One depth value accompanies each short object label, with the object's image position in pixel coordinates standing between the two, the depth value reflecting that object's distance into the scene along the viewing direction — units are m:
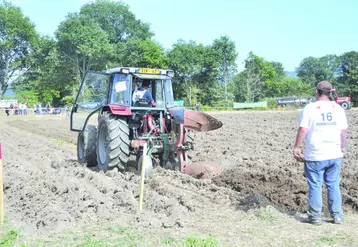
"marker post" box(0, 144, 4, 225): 5.04
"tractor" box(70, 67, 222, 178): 7.98
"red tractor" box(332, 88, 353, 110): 35.31
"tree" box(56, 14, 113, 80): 50.28
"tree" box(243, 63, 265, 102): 57.36
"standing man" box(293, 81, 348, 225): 4.96
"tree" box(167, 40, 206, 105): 52.56
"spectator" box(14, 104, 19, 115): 40.97
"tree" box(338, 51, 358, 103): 58.32
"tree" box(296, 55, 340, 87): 79.44
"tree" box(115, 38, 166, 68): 52.03
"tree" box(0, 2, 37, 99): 55.75
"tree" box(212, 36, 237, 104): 55.22
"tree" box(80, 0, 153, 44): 58.78
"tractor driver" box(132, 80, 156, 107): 8.61
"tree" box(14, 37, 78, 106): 51.34
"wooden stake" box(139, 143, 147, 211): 5.43
